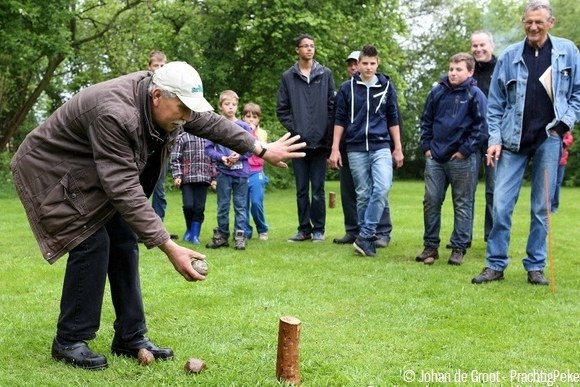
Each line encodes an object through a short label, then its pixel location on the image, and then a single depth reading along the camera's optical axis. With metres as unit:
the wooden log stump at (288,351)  3.57
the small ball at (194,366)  3.84
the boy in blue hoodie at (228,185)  8.23
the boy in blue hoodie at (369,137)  7.60
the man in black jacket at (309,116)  8.65
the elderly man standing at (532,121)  5.90
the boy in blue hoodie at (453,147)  7.05
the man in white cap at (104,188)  3.60
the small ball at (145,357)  4.01
